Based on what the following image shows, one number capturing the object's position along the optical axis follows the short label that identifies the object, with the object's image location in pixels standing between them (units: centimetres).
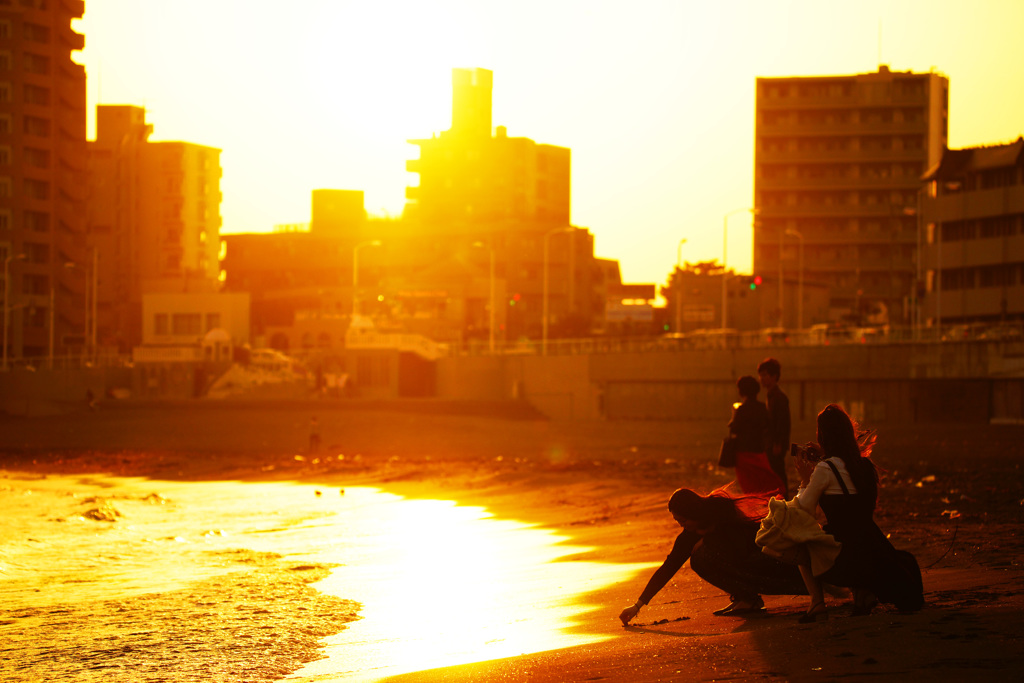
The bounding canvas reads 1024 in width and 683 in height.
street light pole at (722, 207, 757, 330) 6421
